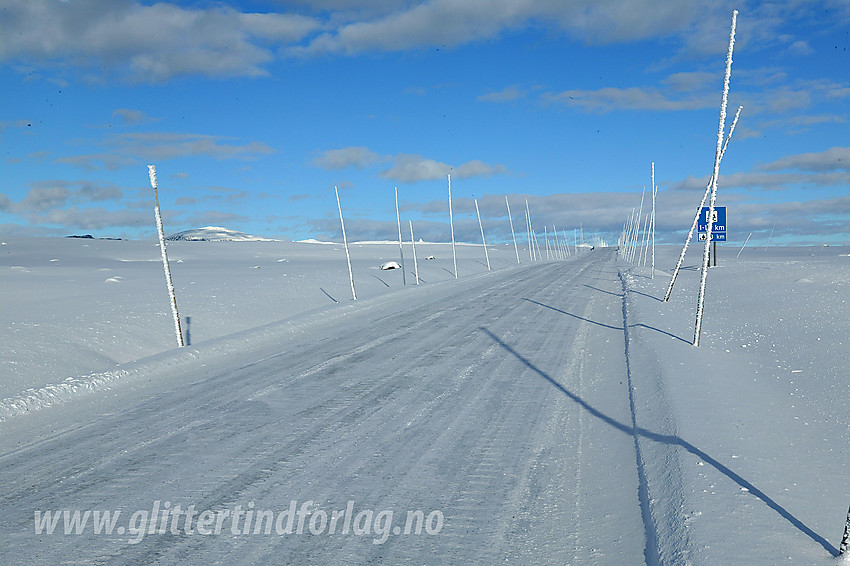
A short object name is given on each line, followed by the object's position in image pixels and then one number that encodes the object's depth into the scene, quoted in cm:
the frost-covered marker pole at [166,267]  1296
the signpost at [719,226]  2659
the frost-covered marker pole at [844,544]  363
